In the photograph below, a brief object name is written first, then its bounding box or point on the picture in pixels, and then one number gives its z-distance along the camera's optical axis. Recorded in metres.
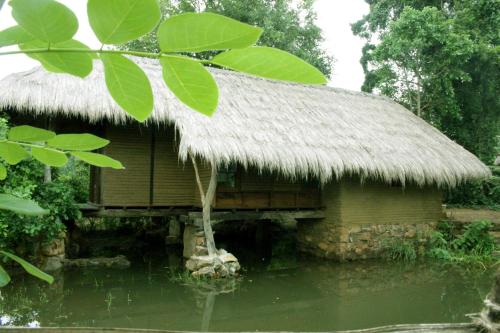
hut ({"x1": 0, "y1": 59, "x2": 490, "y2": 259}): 7.13
